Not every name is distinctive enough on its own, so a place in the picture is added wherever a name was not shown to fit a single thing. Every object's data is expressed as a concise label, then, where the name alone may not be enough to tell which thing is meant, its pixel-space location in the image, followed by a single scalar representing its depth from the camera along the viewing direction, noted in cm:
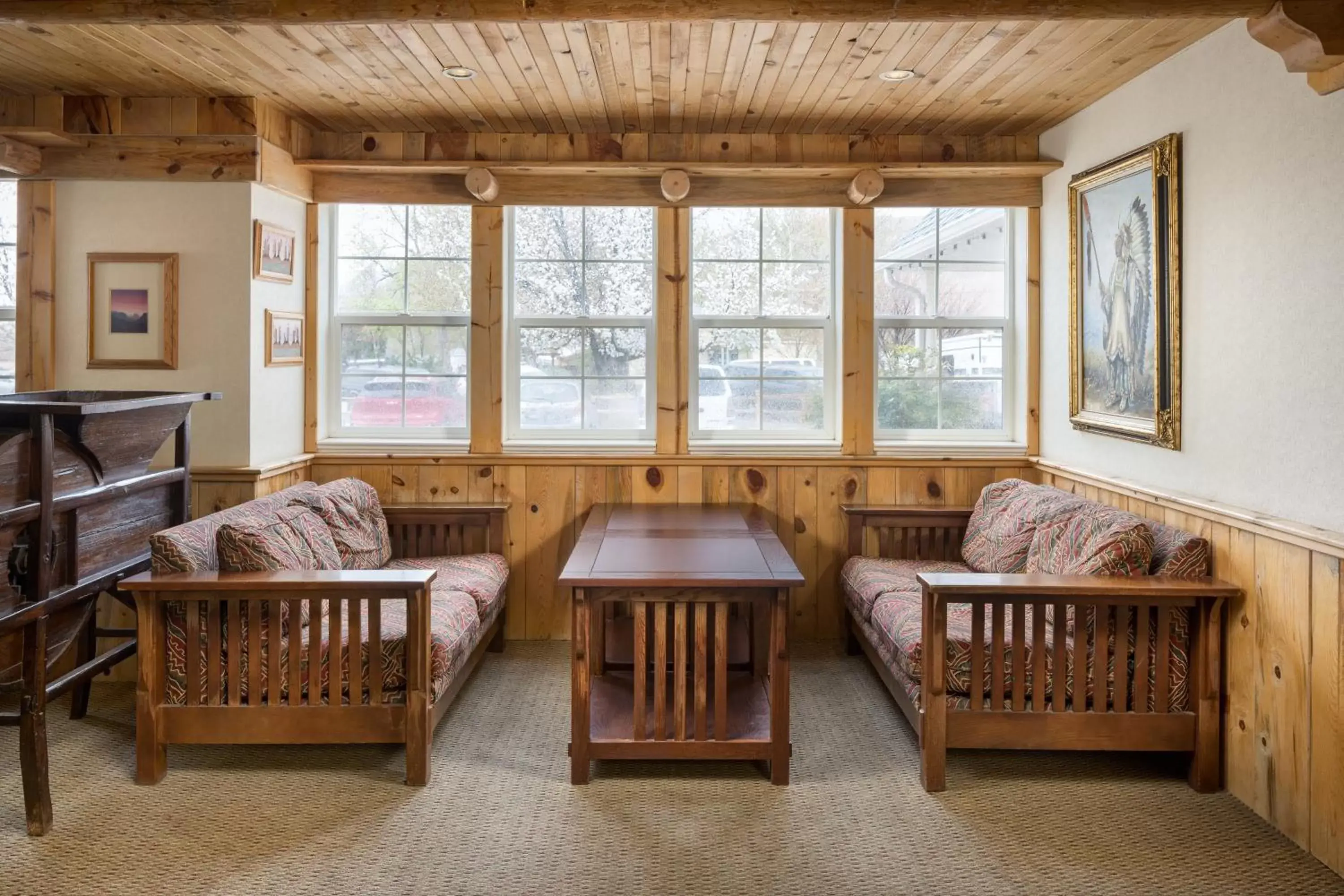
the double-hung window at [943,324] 465
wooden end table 293
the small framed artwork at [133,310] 388
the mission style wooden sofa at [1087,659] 288
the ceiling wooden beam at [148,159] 385
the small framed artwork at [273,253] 394
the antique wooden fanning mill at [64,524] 261
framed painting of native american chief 331
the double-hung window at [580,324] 463
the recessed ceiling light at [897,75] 353
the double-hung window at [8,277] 407
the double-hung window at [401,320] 462
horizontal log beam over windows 447
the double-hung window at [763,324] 464
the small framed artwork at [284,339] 409
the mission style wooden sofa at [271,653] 290
